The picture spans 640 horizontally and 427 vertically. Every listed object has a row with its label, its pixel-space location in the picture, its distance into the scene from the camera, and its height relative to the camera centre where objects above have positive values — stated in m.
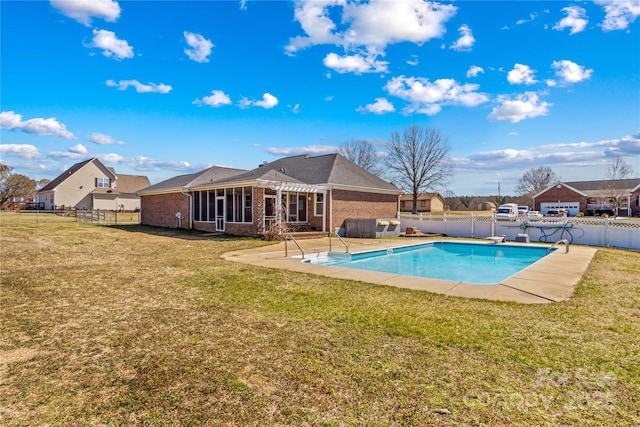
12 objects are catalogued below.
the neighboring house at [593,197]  42.59 +1.46
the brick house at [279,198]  18.19 +0.68
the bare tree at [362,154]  49.94 +8.13
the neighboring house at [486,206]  63.08 +0.52
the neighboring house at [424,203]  59.06 +1.06
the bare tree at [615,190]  41.56 +2.33
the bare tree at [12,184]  47.88 +3.80
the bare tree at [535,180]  61.84 +5.26
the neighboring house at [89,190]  45.81 +2.76
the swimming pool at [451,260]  10.39 -1.94
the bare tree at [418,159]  40.34 +6.04
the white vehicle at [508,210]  37.19 -0.15
